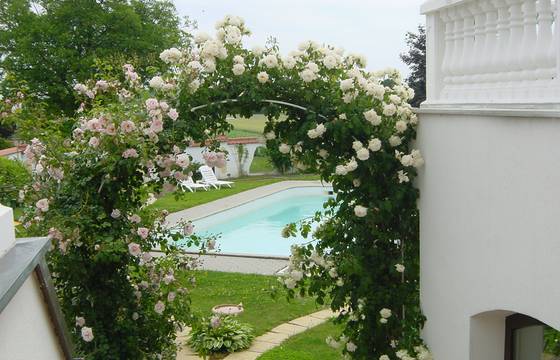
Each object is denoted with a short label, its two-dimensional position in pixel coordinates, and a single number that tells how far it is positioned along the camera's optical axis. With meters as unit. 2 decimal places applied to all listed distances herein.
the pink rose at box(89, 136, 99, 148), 4.22
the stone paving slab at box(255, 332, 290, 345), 6.81
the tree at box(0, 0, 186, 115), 24.33
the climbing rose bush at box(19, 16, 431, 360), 4.23
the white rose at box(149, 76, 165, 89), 4.39
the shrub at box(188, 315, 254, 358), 6.50
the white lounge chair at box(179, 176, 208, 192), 21.47
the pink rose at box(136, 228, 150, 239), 4.45
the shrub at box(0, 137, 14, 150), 25.09
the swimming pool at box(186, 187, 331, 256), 15.12
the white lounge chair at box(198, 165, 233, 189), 22.27
